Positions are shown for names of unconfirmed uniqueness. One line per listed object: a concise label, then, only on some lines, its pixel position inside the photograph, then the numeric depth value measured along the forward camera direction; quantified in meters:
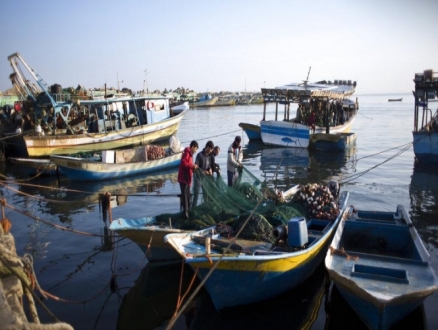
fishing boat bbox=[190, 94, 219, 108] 81.44
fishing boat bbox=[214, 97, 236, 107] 86.10
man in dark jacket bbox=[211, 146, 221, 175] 9.26
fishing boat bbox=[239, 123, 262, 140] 27.20
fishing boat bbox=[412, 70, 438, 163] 17.36
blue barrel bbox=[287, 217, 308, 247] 6.53
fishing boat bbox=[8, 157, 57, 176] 16.84
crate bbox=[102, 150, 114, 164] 16.23
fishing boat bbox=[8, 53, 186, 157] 20.23
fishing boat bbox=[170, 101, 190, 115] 31.71
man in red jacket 8.31
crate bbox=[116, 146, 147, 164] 17.12
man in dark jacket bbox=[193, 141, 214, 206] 8.70
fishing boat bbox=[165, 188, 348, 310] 5.68
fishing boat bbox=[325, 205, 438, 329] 5.23
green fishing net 7.39
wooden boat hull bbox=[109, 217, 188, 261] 7.21
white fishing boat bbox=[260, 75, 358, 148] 23.19
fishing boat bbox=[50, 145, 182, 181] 15.37
